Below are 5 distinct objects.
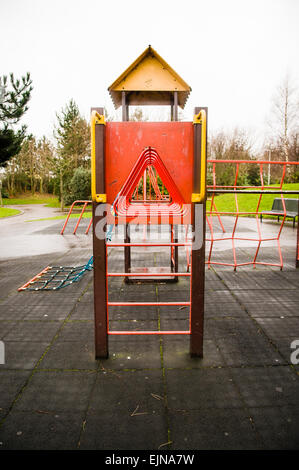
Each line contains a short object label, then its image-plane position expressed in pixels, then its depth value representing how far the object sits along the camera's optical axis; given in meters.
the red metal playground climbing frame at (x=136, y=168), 2.05
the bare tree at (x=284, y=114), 25.78
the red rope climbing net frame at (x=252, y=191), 3.98
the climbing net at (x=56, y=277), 3.85
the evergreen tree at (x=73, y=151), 25.36
